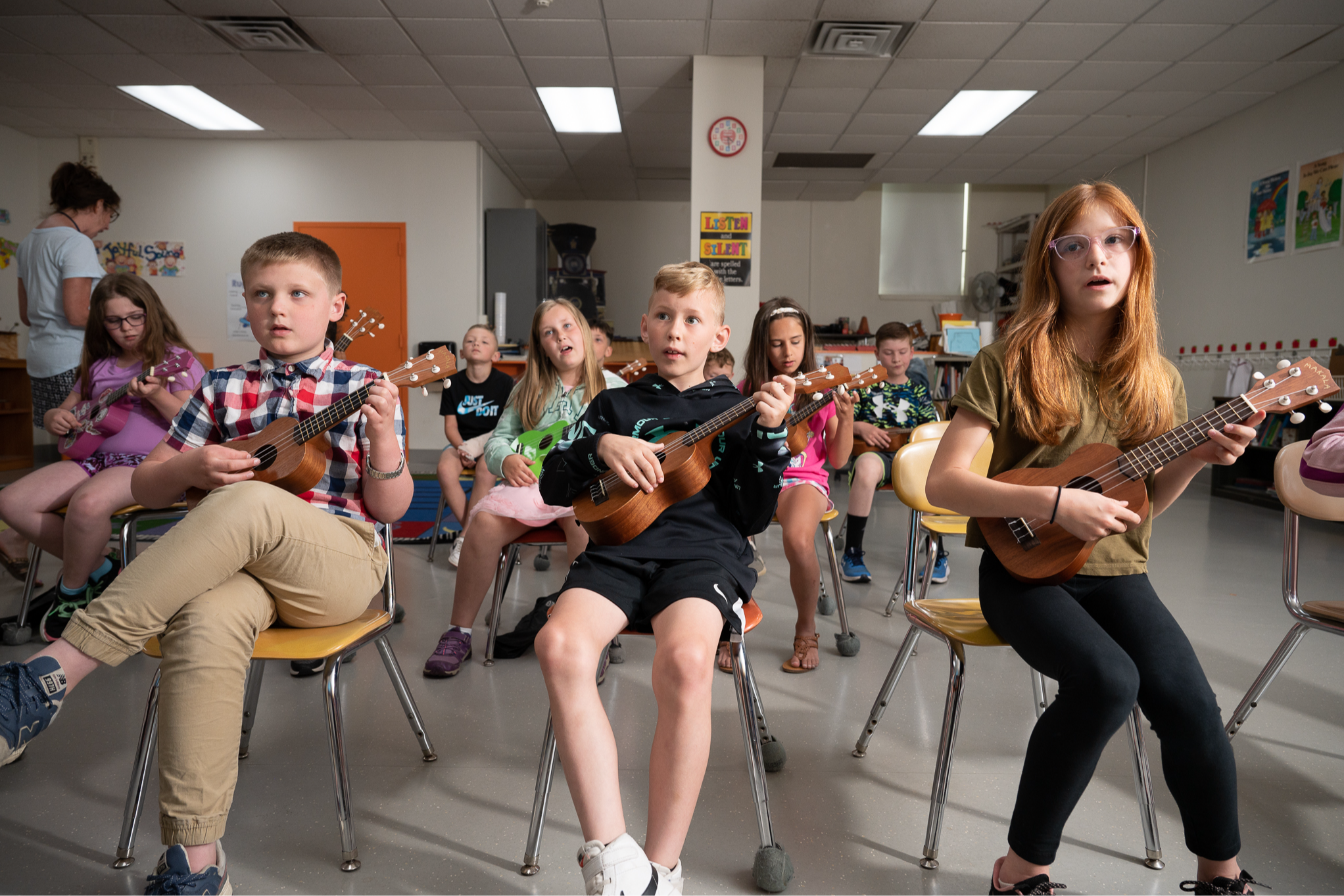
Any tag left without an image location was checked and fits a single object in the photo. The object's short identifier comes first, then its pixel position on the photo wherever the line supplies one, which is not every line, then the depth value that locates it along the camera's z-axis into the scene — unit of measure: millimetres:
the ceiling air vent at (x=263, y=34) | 4293
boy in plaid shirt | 1065
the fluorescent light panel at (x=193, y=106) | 5410
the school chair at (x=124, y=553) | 1901
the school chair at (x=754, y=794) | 1177
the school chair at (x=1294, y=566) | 1493
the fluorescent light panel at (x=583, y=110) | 5379
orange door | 6539
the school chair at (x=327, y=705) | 1195
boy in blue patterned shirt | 3047
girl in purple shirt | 2082
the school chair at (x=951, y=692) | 1243
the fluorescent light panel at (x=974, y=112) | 5371
